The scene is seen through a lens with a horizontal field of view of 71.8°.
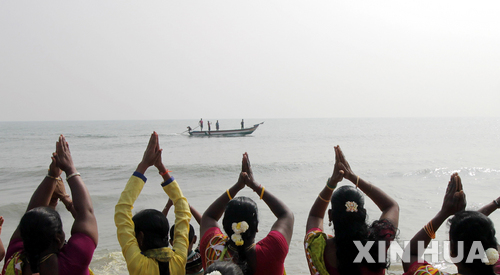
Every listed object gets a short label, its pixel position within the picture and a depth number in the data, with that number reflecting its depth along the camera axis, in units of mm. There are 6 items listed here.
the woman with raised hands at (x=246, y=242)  1968
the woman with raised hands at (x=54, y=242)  1800
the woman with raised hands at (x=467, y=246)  1736
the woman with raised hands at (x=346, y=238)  1973
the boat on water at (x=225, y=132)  36275
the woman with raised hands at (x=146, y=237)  1980
